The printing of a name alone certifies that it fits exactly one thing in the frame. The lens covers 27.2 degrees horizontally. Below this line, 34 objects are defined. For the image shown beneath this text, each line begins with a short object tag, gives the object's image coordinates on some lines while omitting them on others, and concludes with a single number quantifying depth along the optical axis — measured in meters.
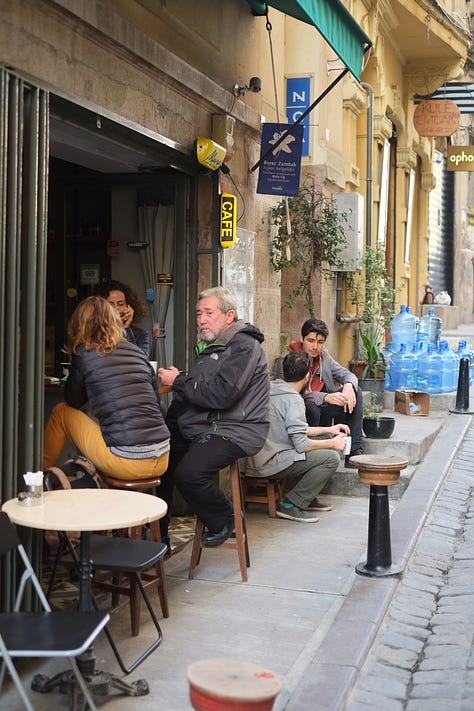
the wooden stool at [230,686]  2.27
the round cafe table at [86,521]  3.90
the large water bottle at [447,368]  13.91
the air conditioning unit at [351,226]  12.05
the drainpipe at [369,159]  13.73
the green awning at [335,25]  6.48
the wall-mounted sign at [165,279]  7.64
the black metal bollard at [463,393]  12.23
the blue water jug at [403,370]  13.46
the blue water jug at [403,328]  15.27
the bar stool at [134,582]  4.89
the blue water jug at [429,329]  15.12
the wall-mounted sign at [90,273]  8.24
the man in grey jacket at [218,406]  5.88
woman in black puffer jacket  5.28
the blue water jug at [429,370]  13.66
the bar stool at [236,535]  5.88
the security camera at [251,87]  8.06
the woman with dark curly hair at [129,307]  6.94
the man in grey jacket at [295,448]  7.20
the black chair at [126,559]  4.33
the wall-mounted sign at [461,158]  21.30
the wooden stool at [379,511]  5.90
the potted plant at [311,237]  10.98
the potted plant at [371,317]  12.51
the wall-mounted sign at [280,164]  8.55
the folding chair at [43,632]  3.41
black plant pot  9.31
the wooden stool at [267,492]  7.50
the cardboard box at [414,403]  11.67
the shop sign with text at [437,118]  18.14
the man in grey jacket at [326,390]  8.37
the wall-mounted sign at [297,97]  11.56
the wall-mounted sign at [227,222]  7.58
